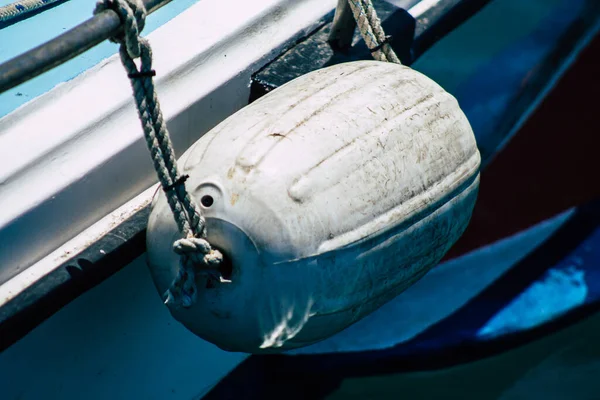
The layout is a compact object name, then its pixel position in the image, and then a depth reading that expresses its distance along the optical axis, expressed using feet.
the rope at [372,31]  12.30
